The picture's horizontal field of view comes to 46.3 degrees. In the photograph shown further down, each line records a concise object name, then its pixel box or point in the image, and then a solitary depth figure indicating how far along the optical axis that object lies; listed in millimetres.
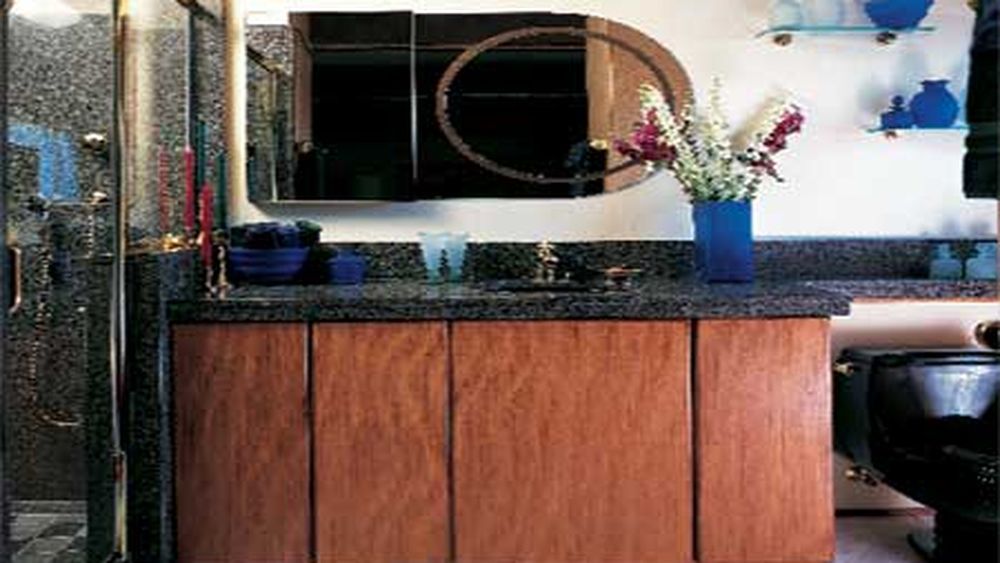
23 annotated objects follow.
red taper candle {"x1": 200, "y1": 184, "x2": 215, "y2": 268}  3279
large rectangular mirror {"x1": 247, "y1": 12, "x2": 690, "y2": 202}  3699
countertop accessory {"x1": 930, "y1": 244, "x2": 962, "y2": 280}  3656
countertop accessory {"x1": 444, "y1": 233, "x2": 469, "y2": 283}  3631
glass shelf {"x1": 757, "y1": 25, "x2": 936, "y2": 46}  3676
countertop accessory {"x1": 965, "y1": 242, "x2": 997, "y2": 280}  3646
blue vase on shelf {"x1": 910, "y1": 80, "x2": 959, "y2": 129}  3656
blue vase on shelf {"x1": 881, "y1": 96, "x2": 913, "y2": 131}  3674
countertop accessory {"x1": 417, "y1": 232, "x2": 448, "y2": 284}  3635
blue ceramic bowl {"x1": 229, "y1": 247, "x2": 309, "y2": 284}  3463
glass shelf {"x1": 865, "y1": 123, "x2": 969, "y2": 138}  3698
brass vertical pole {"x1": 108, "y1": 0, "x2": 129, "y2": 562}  2828
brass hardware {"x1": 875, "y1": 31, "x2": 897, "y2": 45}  3707
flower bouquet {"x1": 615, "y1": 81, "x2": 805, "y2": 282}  3473
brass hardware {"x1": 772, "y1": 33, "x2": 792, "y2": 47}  3707
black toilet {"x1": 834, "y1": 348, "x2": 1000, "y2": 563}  3084
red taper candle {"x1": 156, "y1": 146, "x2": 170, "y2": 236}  3178
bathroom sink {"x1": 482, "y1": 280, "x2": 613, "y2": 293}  3277
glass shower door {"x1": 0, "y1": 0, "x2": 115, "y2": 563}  2295
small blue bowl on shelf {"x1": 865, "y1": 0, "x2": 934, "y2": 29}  3637
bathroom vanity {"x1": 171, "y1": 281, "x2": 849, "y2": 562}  2947
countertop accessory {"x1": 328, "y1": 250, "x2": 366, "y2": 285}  3590
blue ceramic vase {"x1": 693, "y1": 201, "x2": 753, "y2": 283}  3465
